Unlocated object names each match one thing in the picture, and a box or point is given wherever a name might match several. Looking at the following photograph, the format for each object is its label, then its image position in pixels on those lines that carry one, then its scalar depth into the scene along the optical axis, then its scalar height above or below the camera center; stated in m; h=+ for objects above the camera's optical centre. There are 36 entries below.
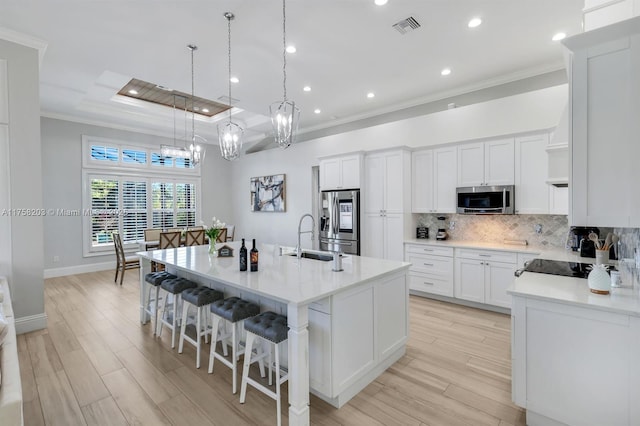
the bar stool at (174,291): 3.05 -0.82
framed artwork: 7.11 +0.43
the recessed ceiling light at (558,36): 3.24 +1.89
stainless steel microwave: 3.92 +0.12
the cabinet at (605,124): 1.63 +0.47
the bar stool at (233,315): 2.36 -0.85
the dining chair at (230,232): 6.94 -0.50
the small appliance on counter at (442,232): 4.68 -0.37
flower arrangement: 3.42 -0.29
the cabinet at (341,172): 5.11 +0.68
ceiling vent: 3.00 +1.90
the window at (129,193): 6.31 +0.43
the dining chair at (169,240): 5.14 -0.49
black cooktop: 2.35 -0.51
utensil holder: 2.28 -0.38
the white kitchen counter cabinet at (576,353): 1.59 -0.85
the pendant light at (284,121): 2.81 +0.86
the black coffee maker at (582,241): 3.10 -0.37
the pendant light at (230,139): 3.54 +0.86
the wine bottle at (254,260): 2.52 -0.42
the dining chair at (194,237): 5.47 -0.49
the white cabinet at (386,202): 4.71 +0.11
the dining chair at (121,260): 5.36 -0.90
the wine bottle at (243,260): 2.56 -0.43
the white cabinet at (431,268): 4.25 -0.88
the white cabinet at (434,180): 4.48 +0.44
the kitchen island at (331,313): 1.86 -0.79
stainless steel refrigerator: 5.10 -0.20
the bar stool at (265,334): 2.00 -0.85
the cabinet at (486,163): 3.96 +0.63
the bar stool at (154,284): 3.33 -0.82
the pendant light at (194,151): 4.21 +0.86
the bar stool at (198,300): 2.72 -0.83
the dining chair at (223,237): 6.06 -0.53
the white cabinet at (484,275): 3.76 -0.88
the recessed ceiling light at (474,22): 3.00 +1.90
